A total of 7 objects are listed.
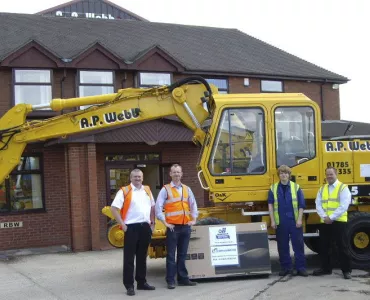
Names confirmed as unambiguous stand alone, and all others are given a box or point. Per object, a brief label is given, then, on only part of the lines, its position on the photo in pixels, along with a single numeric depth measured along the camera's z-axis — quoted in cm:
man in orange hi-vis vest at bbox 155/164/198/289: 912
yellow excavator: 995
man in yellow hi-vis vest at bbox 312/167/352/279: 939
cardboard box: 955
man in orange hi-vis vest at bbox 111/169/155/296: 880
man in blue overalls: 962
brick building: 1510
